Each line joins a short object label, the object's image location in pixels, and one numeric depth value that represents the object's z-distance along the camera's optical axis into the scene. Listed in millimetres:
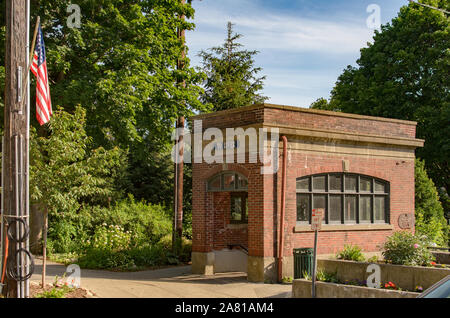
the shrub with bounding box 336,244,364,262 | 14766
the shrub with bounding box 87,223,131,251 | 20312
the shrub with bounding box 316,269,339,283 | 13344
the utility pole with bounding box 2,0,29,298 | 10836
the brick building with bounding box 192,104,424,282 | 15430
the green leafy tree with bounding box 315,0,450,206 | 29859
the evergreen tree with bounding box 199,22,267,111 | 29203
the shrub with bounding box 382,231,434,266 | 13734
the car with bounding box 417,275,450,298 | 6586
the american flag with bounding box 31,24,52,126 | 11969
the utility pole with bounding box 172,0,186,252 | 20719
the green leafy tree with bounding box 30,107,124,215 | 12938
